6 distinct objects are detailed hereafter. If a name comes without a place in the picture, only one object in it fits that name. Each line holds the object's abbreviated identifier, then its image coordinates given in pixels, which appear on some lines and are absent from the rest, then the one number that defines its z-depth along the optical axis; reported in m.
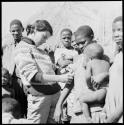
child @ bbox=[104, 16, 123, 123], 2.77
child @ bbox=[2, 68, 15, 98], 4.40
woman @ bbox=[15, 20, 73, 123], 3.86
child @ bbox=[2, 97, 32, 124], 3.43
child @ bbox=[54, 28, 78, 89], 4.62
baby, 3.32
